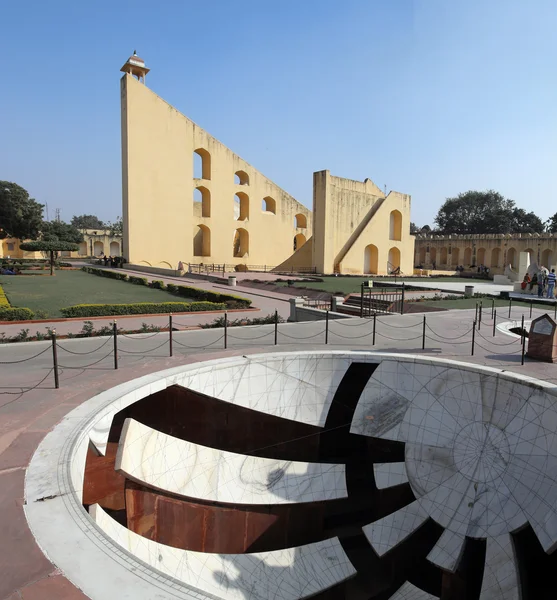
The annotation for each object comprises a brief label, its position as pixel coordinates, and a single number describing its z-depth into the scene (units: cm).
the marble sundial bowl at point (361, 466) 485
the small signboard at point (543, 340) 682
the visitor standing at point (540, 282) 1678
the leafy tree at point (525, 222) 4622
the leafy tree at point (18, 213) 2958
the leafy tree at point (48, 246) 2159
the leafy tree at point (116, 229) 4718
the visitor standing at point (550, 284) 1577
